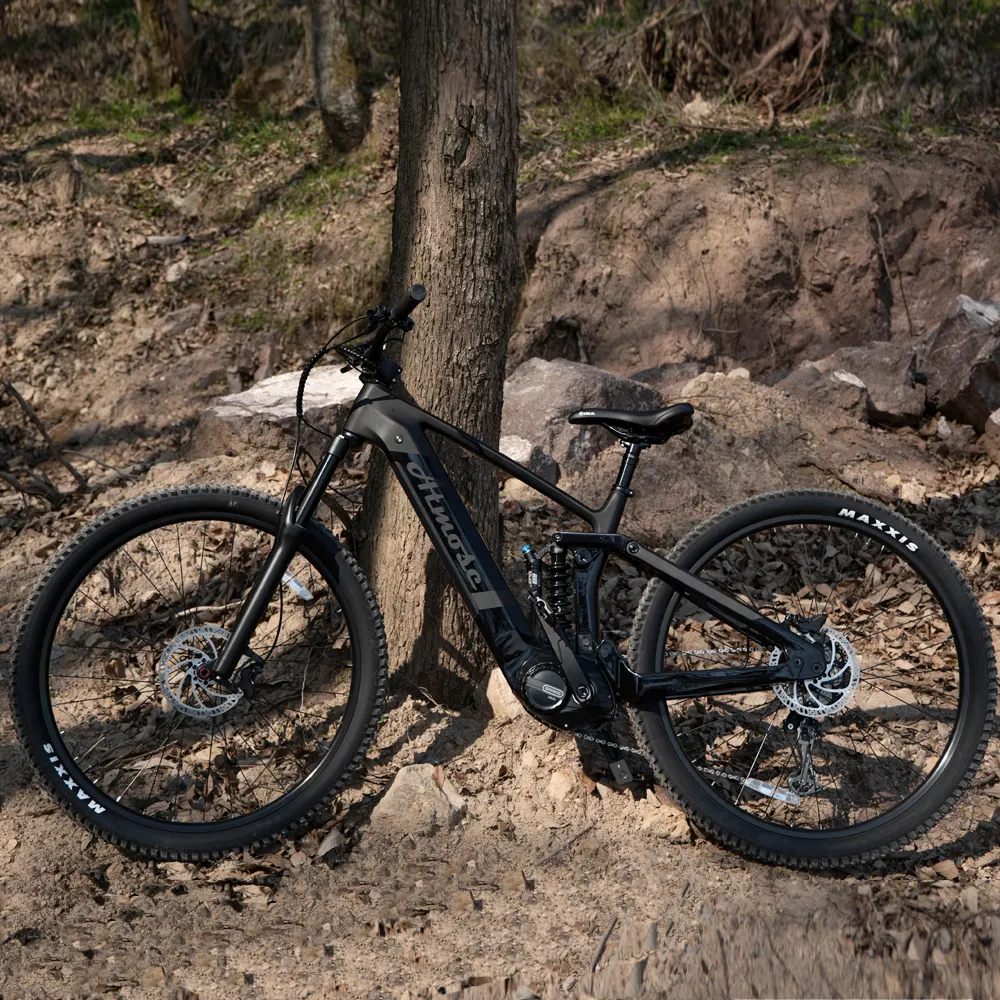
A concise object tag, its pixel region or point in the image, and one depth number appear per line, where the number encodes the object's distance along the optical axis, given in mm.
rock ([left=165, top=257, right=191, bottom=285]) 7541
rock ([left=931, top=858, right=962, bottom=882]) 3047
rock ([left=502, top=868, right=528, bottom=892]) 3051
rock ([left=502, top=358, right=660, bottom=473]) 5078
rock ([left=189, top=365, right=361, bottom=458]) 5066
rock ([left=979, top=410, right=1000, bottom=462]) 5309
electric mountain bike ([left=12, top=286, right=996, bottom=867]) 3076
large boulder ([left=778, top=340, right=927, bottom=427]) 5676
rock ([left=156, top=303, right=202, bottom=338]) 7094
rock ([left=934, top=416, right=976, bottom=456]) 5473
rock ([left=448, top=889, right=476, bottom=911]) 2977
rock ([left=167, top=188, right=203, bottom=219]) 8234
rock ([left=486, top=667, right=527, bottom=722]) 3604
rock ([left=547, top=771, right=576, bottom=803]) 3385
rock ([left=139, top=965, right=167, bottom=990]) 2693
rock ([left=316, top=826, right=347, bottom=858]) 3184
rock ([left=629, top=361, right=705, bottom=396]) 5843
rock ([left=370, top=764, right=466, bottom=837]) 3258
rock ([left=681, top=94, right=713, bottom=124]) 8121
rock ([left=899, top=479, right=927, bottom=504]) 4977
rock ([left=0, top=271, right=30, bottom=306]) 7398
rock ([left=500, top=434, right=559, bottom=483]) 4844
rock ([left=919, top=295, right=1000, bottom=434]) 5488
